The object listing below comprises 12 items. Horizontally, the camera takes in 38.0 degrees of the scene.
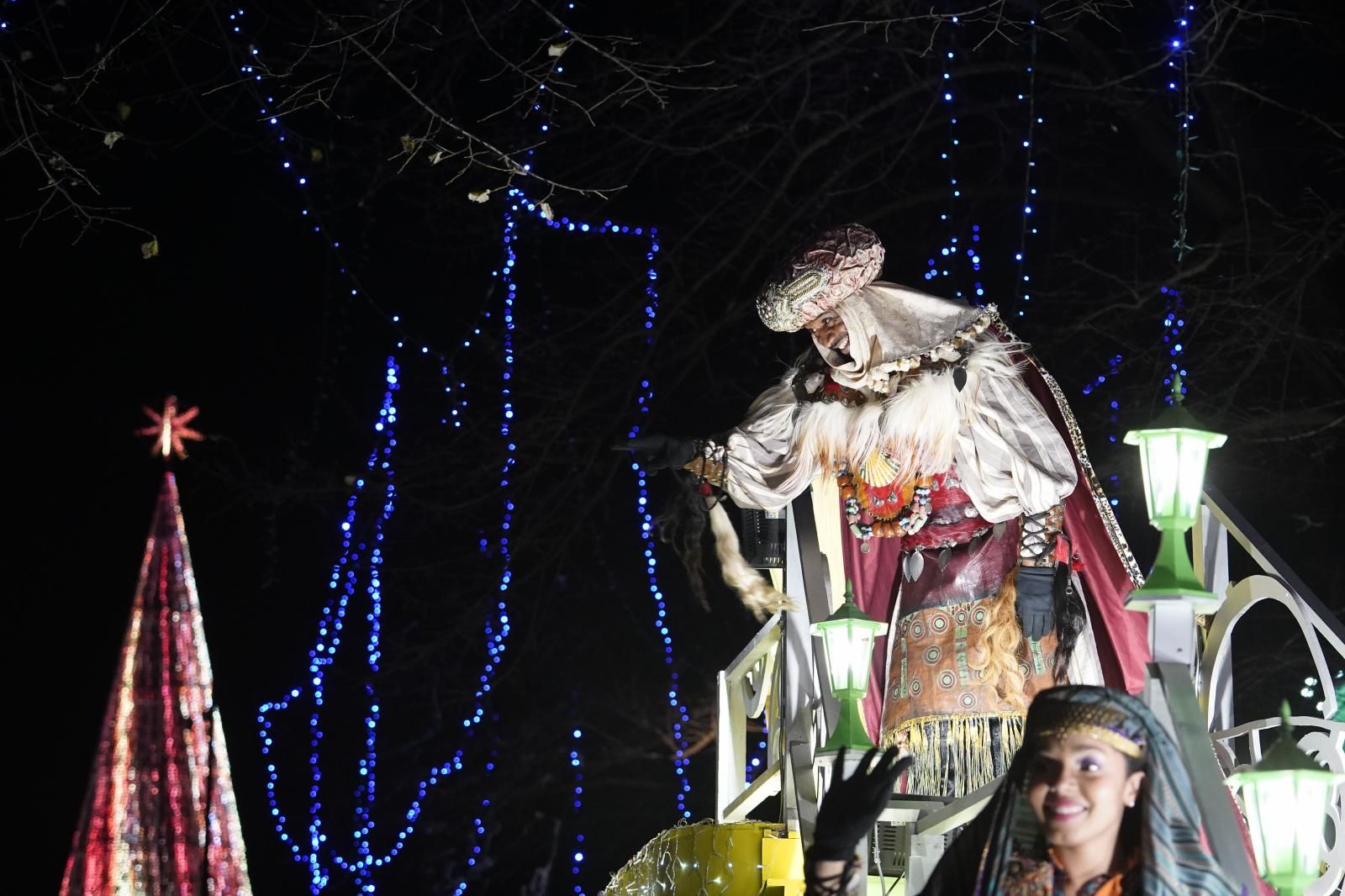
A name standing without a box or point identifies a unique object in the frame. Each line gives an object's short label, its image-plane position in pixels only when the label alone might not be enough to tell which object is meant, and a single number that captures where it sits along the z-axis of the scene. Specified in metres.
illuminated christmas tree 14.68
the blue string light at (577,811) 17.31
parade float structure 6.10
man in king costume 6.55
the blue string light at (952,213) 12.03
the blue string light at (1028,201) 10.54
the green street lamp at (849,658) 6.13
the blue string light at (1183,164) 9.48
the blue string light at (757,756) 14.02
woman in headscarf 4.13
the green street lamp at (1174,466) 5.13
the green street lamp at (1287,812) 5.40
